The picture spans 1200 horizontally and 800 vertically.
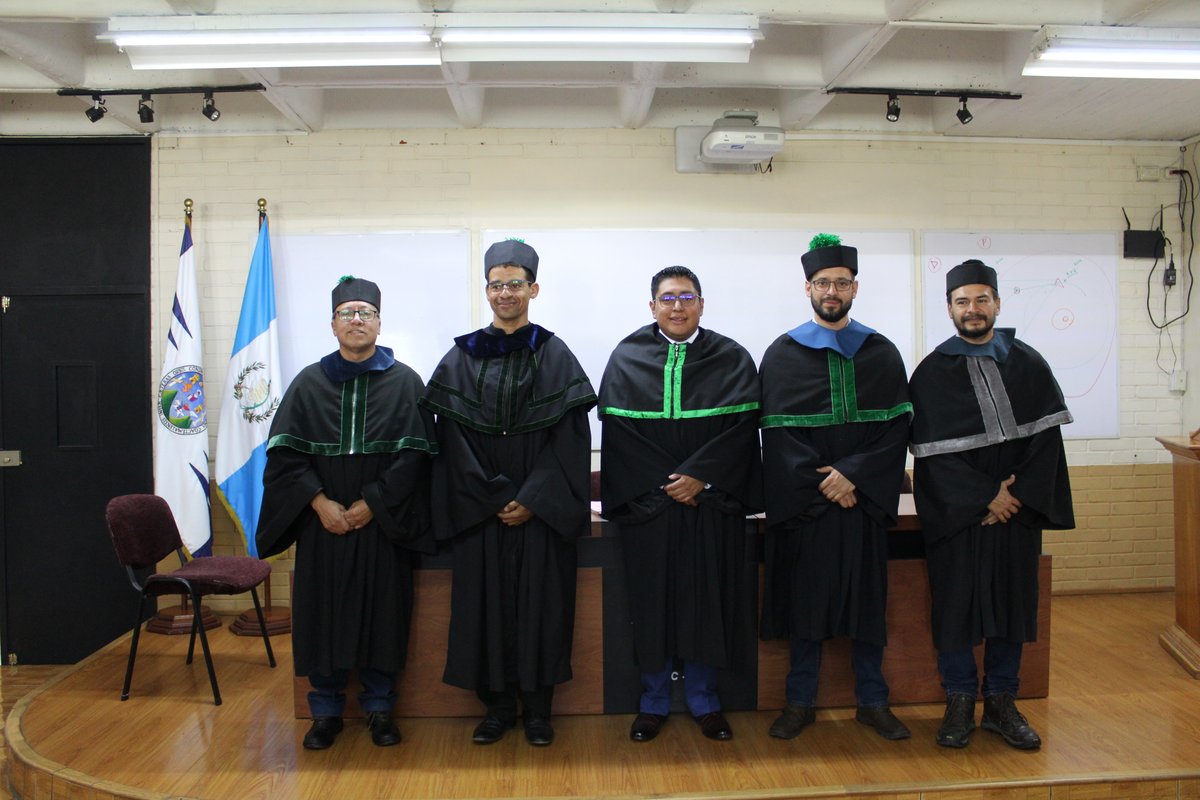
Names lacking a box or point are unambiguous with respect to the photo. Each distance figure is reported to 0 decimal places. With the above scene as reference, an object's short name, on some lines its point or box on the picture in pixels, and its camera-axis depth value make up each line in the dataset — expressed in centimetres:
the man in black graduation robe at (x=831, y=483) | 296
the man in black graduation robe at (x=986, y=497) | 296
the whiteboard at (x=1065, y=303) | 511
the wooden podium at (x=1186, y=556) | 378
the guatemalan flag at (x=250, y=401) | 456
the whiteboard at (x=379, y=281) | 484
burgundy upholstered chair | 349
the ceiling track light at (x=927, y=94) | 438
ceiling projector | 456
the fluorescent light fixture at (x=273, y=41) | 347
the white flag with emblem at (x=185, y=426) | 453
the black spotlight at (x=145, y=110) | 434
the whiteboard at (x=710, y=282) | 489
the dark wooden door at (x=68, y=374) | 482
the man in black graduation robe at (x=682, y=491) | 298
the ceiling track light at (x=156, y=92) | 425
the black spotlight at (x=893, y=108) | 444
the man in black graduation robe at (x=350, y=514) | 302
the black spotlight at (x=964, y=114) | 446
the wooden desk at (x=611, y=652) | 323
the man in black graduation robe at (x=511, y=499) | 298
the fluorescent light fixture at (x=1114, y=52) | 368
